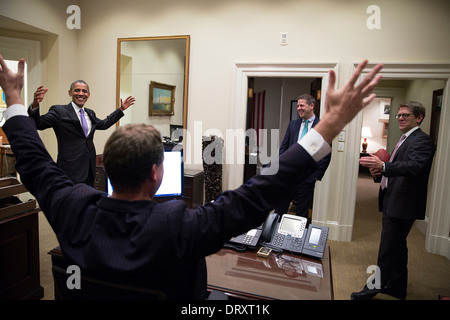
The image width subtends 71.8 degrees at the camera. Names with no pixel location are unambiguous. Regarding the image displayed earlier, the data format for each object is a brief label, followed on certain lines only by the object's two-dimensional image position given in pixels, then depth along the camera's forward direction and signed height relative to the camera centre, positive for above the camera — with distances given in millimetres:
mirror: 4418 +644
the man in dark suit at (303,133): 3560 -53
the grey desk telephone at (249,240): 1692 -615
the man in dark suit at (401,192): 2419 -458
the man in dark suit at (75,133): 3068 -137
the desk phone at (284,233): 1707 -595
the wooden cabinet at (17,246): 2238 -974
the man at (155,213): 839 -255
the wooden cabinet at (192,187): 3965 -804
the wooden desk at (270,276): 1305 -678
